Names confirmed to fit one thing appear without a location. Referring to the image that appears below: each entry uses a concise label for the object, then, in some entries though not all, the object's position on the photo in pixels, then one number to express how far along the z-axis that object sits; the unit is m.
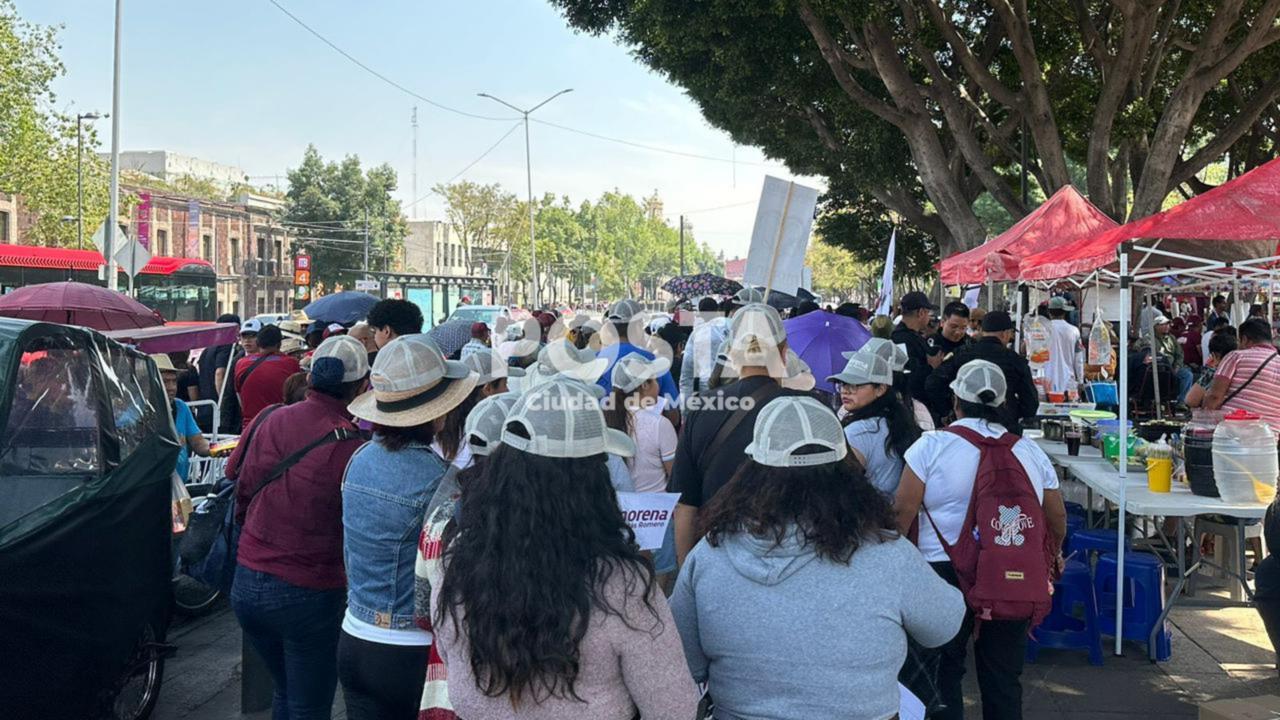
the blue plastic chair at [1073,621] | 6.01
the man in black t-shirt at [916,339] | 8.23
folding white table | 5.66
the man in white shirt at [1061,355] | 10.93
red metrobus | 25.88
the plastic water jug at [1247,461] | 5.73
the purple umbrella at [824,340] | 6.88
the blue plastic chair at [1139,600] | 6.09
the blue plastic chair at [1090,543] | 6.28
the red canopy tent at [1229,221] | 5.93
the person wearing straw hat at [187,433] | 7.59
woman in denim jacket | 3.19
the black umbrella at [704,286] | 20.14
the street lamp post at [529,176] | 43.65
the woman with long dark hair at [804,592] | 2.37
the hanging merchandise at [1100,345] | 10.87
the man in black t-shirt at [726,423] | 4.16
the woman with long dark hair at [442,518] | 2.59
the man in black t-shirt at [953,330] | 9.23
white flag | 11.04
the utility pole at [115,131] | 18.99
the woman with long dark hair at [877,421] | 4.63
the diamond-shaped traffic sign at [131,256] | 14.91
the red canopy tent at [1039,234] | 10.87
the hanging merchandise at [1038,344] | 10.73
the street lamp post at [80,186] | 32.56
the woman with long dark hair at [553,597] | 2.18
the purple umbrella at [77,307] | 9.38
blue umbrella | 10.59
